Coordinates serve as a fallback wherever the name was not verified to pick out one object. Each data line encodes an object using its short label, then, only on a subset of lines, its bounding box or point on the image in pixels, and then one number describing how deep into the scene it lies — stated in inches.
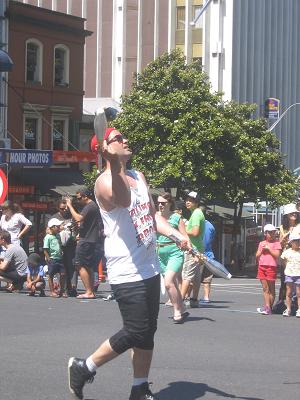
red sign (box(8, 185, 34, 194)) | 1416.1
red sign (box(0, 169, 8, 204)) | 771.4
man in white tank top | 252.1
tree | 1425.9
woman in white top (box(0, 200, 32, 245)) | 678.9
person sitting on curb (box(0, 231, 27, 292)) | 634.8
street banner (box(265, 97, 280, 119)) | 2357.3
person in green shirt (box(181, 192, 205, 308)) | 535.8
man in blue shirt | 588.1
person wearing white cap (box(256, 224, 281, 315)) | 545.6
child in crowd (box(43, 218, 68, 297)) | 618.8
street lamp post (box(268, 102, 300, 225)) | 2147.8
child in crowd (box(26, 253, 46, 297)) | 612.4
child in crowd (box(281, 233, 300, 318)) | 528.1
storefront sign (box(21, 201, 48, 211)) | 1381.4
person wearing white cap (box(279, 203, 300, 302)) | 551.5
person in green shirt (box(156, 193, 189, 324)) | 462.3
